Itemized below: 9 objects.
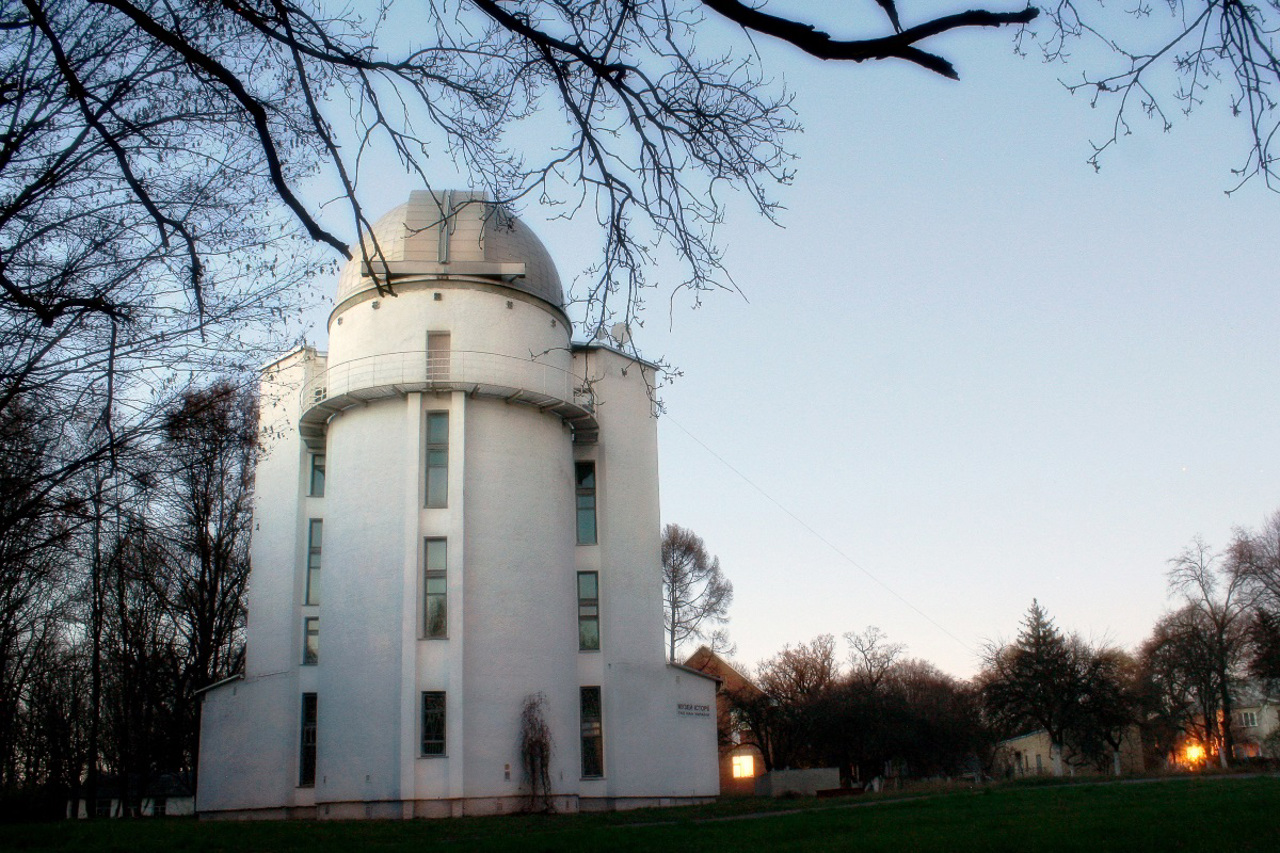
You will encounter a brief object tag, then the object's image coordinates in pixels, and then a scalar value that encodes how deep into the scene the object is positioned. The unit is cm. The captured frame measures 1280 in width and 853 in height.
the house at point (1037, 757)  6025
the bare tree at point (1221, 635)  4759
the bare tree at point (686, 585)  5100
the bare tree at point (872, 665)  5862
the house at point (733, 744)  5362
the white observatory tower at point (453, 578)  2636
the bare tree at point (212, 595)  3578
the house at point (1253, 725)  5965
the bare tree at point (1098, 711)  4366
